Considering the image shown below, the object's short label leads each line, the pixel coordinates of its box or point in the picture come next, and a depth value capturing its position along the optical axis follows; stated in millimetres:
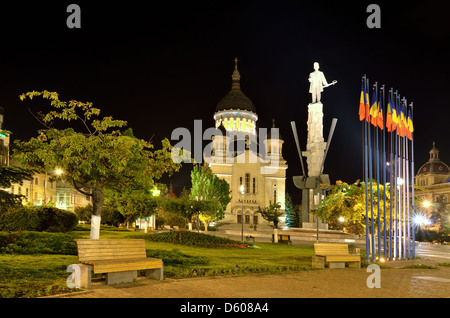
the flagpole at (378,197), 17109
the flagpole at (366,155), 17381
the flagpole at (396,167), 18750
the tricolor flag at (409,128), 21266
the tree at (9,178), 11484
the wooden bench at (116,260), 9424
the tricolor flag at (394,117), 19719
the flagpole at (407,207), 19923
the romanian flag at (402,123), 20223
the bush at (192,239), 24859
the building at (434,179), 96812
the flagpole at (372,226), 17422
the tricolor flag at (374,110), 19128
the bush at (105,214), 46562
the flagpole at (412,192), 19916
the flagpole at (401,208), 19156
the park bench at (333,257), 15203
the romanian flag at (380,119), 19250
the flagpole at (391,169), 18047
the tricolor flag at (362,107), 18766
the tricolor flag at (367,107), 18891
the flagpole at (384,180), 17783
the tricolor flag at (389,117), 19484
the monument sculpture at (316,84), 42844
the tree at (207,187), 58750
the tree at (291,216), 87062
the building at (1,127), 48756
